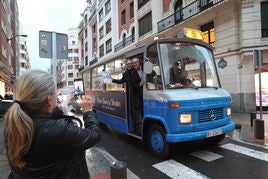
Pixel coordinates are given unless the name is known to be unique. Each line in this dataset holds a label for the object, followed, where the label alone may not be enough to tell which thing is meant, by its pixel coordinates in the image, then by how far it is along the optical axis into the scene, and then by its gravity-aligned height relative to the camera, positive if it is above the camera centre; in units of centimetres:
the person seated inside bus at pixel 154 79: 624 +27
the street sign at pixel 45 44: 541 +106
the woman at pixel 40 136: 162 -29
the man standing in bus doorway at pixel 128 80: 740 +31
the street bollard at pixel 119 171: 329 -107
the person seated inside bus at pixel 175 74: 621 +39
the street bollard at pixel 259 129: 762 -126
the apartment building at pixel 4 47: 2880 +584
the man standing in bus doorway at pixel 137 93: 729 -8
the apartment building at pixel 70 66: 9230 +988
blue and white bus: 571 -20
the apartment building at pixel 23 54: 9138 +1462
